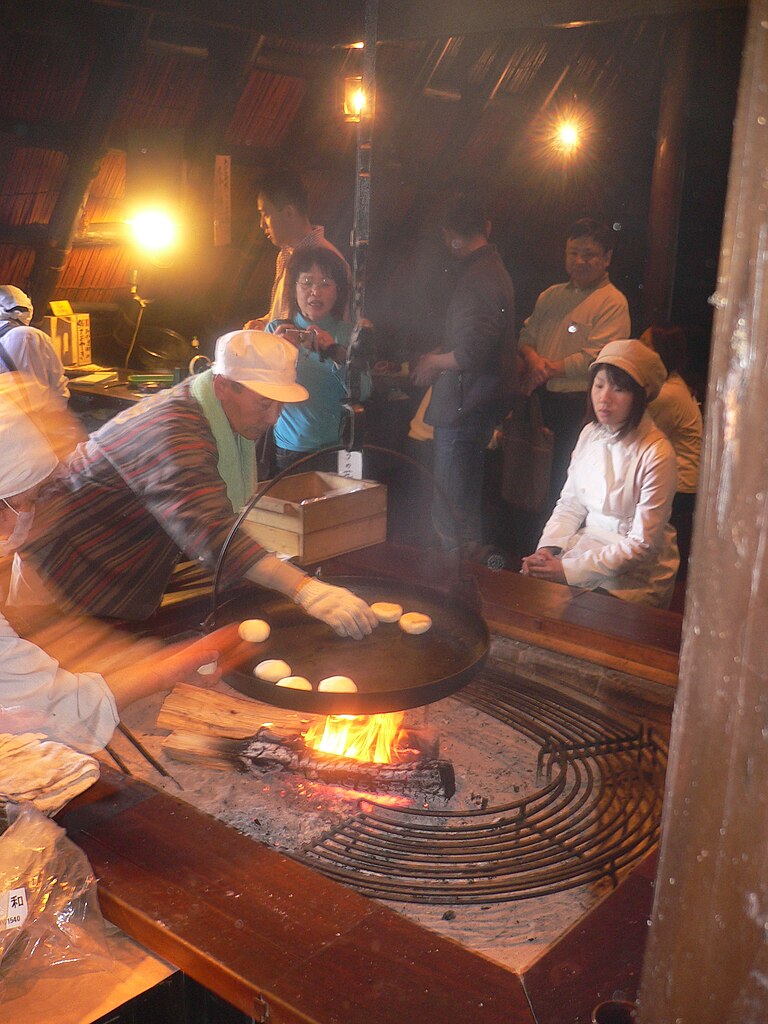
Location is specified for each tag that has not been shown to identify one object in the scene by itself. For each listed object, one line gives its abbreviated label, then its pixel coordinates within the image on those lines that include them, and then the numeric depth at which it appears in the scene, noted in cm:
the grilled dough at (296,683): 211
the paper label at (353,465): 453
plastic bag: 155
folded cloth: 186
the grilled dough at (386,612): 254
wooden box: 315
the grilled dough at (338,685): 210
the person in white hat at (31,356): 591
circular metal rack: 180
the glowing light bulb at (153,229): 695
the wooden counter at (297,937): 138
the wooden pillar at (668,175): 545
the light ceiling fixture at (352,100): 582
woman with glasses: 470
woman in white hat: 350
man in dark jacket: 459
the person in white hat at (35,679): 186
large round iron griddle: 200
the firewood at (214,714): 239
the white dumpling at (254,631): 242
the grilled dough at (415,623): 247
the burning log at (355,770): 215
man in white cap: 264
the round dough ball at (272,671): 219
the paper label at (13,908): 155
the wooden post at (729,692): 64
